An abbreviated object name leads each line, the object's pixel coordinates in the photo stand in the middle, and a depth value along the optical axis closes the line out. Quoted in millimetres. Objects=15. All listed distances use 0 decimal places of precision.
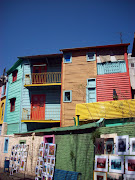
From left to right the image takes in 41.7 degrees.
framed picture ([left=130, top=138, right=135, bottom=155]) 6427
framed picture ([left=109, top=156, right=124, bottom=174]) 6508
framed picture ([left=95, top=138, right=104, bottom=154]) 7523
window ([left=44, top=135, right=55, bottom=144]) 11367
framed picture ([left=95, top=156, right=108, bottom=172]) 7047
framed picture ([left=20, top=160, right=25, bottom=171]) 12466
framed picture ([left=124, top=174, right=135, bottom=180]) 6189
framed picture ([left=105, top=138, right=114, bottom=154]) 7269
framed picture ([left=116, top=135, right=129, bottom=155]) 6641
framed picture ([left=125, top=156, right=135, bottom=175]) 6205
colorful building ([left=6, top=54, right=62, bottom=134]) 17078
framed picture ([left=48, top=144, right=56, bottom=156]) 10186
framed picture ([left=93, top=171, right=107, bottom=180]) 6980
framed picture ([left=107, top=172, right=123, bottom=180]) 6607
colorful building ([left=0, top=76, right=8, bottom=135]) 20998
